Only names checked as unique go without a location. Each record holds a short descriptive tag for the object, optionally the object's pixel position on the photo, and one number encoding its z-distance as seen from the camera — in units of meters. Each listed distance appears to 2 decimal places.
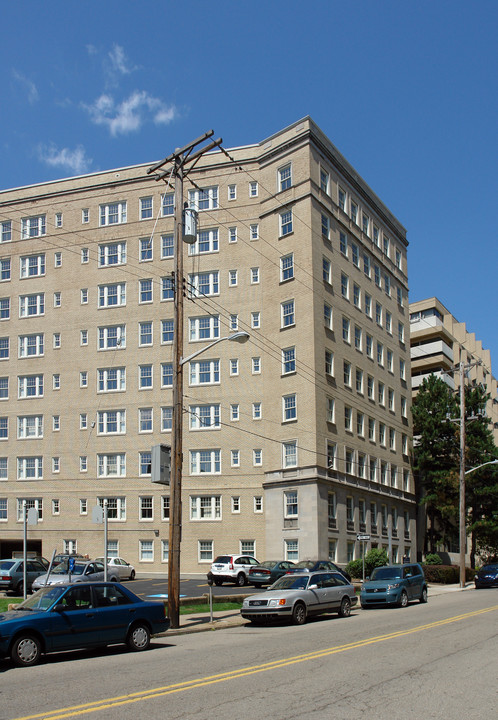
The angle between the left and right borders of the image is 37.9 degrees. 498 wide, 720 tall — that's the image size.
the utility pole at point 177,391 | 19.38
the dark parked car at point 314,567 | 28.64
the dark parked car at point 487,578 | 42.38
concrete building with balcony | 72.75
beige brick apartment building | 47.19
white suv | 37.72
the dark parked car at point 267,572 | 34.62
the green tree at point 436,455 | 57.78
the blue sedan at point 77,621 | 13.10
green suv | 26.23
